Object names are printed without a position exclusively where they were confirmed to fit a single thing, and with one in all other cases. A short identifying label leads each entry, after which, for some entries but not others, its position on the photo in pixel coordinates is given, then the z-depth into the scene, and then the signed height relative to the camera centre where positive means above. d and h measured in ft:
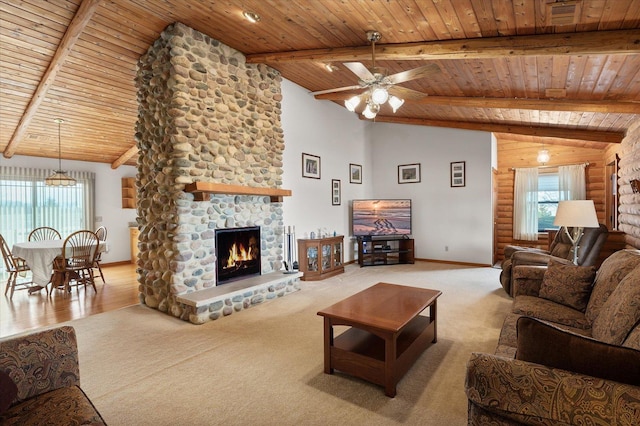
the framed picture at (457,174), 23.59 +2.22
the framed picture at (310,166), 20.56 +2.62
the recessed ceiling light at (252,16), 11.47 +6.59
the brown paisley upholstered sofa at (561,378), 3.67 -2.06
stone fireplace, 12.85 +1.90
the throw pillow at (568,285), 8.55 -2.12
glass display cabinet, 19.38 -2.95
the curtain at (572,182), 23.27 +1.46
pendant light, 18.54 +1.80
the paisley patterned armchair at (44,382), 4.45 -2.53
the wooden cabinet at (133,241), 25.72 -2.29
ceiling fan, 9.91 +3.93
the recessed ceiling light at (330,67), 14.97 +6.48
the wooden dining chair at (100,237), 18.14 -1.58
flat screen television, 24.06 -0.77
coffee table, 7.65 -3.53
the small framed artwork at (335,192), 22.96 +1.07
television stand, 23.61 -3.09
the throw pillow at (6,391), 4.03 -2.17
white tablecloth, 15.98 -2.17
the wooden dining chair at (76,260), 16.40 -2.42
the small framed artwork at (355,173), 24.95 +2.56
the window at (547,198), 24.79 +0.42
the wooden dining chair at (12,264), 16.31 -2.47
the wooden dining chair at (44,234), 20.95 -1.35
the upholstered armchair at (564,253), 13.37 -2.07
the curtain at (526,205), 24.85 -0.05
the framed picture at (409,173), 25.32 +2.51
